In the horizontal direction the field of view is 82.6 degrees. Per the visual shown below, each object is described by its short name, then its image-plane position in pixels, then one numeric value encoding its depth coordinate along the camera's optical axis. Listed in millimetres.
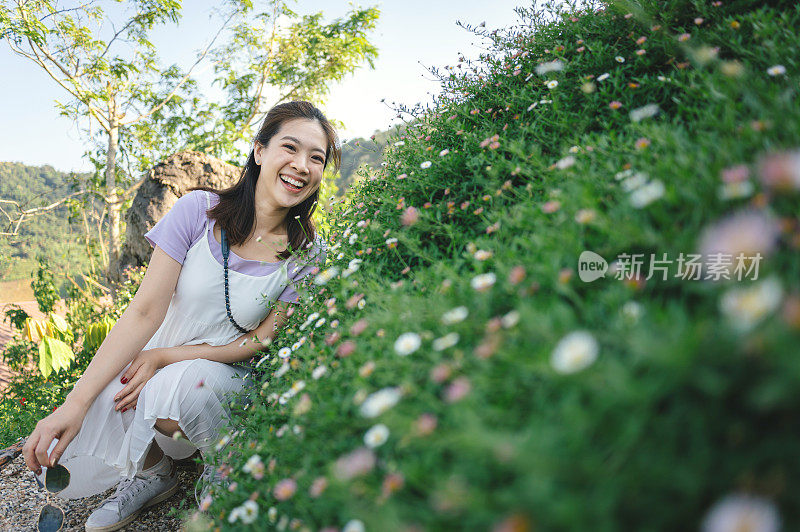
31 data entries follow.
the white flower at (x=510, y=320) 859
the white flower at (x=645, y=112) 1343
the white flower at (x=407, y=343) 996
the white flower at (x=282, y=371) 1551
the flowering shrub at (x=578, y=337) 603
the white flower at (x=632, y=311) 750
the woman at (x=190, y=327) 2006
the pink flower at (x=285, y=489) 1037
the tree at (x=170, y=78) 7496
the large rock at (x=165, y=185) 5830
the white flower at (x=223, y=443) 1529
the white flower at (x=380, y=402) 879
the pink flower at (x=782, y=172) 744
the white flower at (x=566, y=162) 1307
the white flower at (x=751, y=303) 609
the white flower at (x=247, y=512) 1138
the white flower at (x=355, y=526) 785
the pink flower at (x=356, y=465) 812
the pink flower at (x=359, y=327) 1209
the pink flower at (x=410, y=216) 1536
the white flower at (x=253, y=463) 1253
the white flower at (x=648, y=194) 913
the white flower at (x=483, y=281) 1027
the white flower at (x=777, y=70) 1229
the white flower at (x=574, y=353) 680
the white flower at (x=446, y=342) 913
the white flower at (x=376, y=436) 865
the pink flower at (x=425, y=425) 742
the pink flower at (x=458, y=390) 766
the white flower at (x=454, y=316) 975
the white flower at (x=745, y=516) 547
